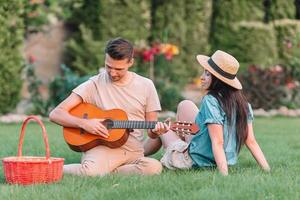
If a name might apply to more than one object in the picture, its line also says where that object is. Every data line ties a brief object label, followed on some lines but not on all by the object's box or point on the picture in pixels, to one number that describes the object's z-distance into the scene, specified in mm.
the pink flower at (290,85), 14841
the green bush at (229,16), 17453
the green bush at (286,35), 17234
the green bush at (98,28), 15539
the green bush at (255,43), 17188
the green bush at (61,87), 12961
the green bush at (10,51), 12438
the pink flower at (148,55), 14419
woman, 6578
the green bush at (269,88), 14461
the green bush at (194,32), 17078
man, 6668
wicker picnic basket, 6004
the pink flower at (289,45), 16955
